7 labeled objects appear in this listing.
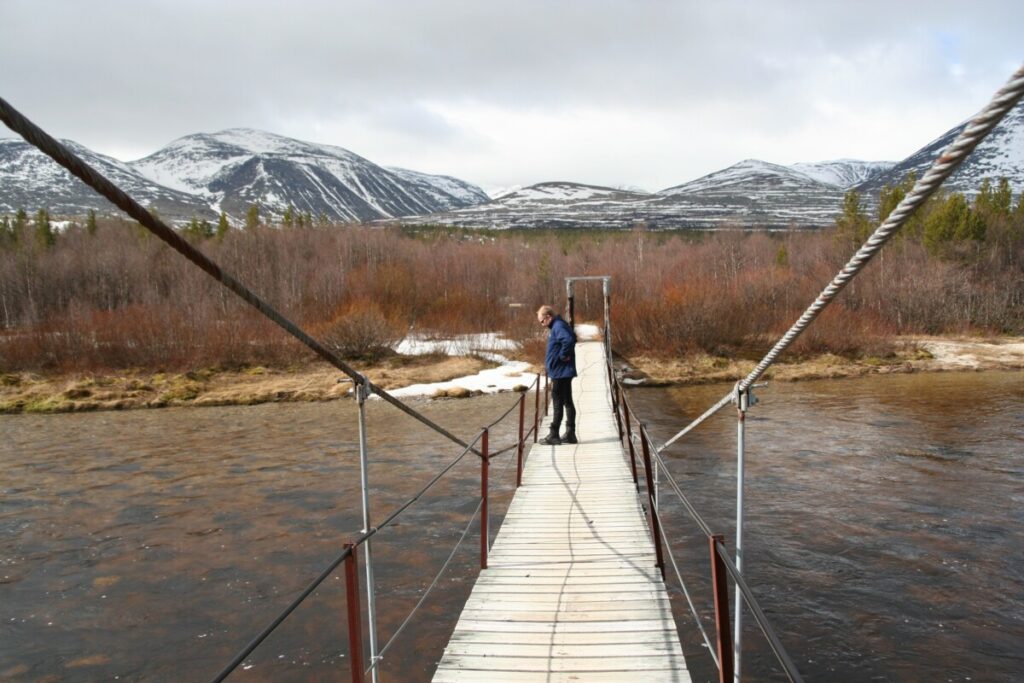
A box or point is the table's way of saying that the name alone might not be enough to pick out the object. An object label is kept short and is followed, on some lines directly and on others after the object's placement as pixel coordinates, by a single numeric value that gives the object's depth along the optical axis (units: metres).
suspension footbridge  1.83
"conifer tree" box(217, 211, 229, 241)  55.43
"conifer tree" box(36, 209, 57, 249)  53.84
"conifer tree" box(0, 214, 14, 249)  52.87
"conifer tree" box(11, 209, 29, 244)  54.97
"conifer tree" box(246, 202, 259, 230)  54.40
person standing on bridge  8.85
